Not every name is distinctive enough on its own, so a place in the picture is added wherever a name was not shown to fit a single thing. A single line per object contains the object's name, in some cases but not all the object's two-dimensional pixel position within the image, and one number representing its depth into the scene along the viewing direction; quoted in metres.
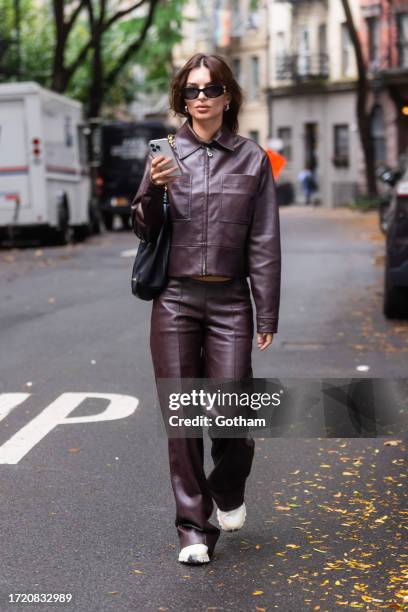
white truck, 24.88
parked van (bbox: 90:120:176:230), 36.09
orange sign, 17.33
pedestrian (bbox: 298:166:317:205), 54.38
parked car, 11.60
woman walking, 4.82
